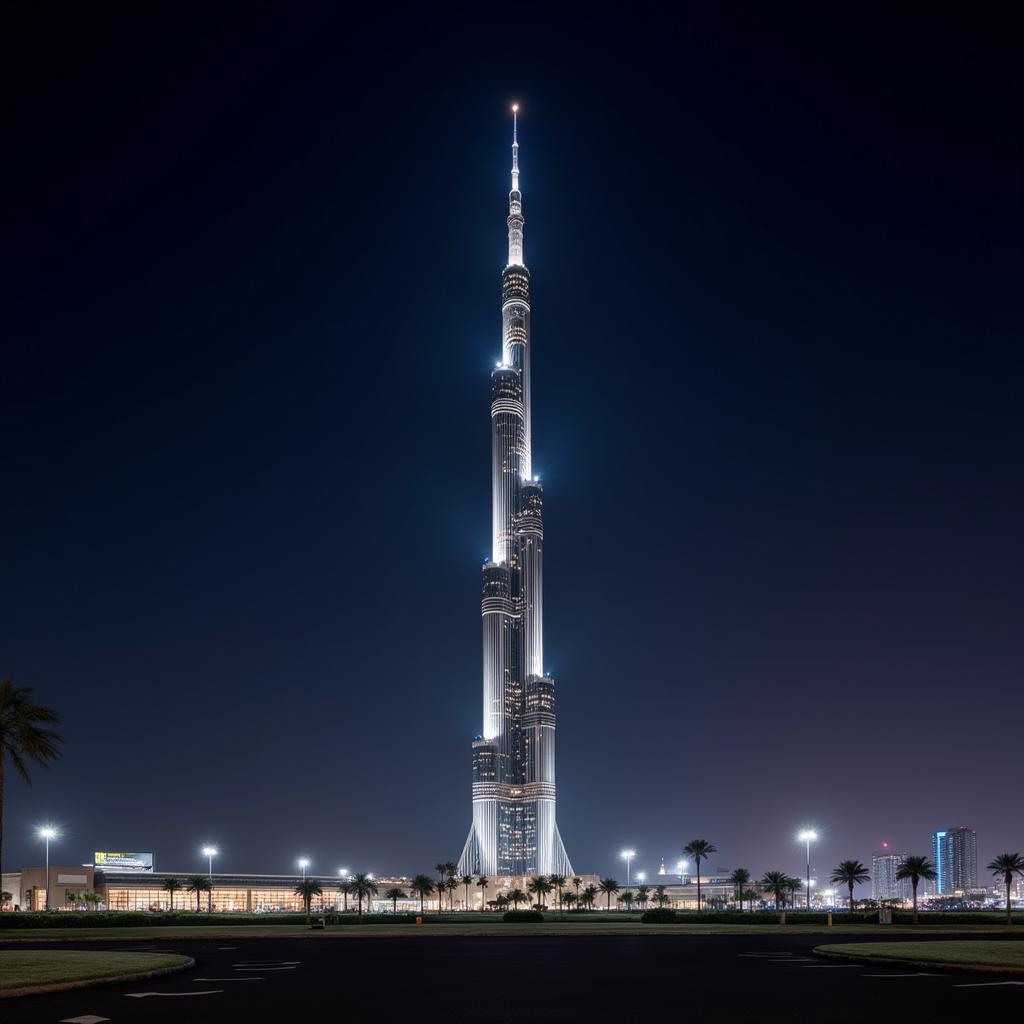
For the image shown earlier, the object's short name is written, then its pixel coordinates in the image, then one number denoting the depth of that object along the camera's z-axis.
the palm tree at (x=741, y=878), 164.12
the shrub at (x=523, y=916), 111.02
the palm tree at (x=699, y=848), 175.62
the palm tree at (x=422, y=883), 176.50
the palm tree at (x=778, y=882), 136.25
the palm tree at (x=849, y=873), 141.38
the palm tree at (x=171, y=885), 166.50
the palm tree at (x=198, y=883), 156.55
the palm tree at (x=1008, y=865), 132.62
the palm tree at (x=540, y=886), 180.35
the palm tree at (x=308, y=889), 130.88
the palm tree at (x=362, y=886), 151.25
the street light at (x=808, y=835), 129.12
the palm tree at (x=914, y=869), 134.38
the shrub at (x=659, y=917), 106.19
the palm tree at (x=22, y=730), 62.34
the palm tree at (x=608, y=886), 190.98
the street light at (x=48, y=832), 142.00
